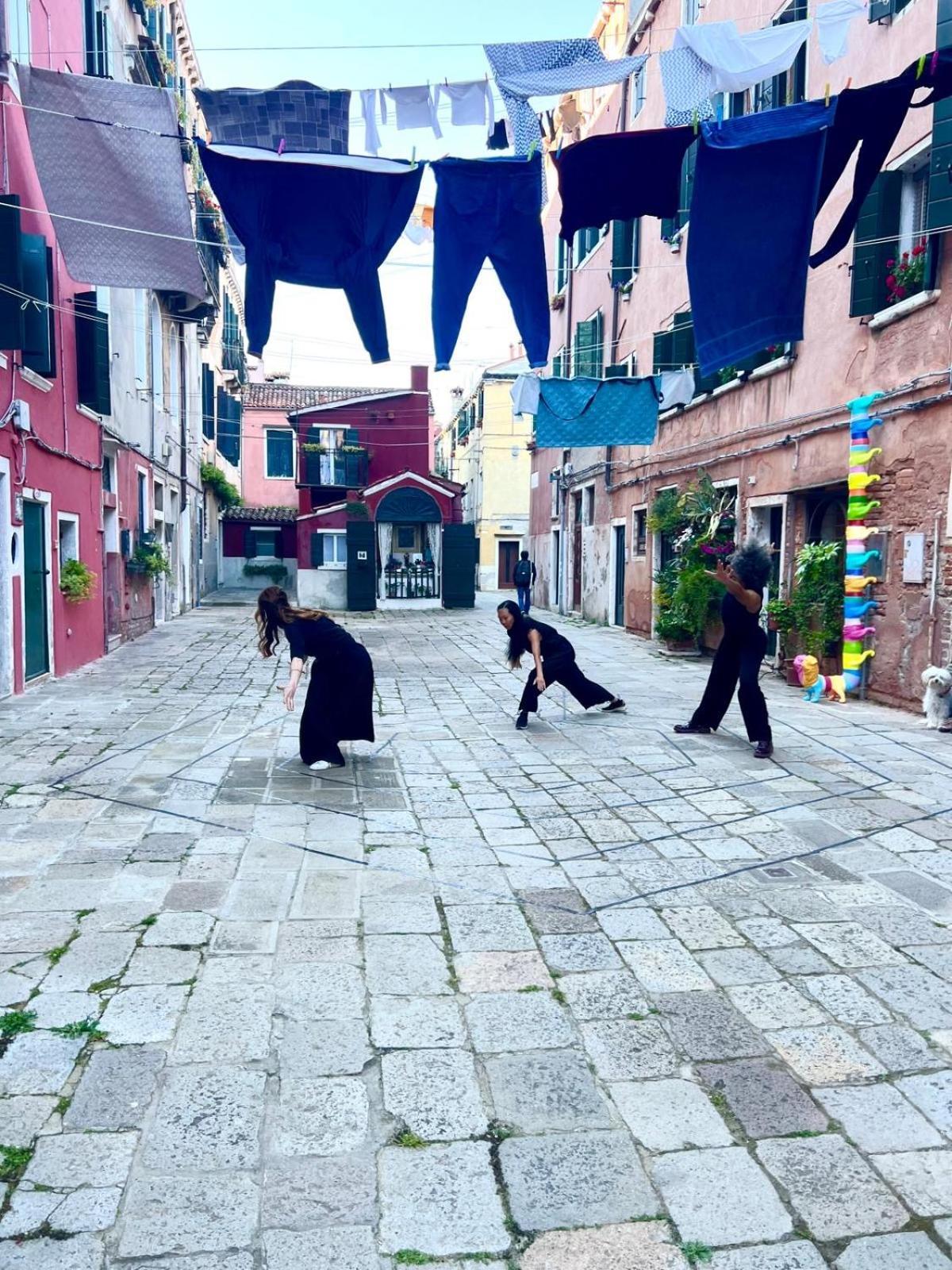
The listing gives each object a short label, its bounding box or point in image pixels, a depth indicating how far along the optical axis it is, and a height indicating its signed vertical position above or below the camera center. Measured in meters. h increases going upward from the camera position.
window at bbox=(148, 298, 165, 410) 17.55 +3.66
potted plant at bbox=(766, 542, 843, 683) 10.19 -0.42
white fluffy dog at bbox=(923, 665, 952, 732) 8.07 -1.12
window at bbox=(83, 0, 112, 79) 12.24 +6.82
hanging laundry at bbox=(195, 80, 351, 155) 7.36 +3.44
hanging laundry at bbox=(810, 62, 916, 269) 6.68 +3.17
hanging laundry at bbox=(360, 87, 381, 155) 7.68 +3.50
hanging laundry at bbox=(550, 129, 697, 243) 7.25 +3.01
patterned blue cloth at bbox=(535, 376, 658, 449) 13.98 +2.19
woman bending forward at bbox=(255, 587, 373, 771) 6.83 -0.87
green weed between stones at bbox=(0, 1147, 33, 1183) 2.42 -1.58
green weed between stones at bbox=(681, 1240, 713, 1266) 2.14 -1.57
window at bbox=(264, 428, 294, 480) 38.84 +4.17
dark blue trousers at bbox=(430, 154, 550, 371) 7.68 +2.69
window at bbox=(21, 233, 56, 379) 9.12 +2.53
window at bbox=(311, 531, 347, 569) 27.11 +0.20
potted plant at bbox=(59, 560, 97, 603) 11.66 -0.34
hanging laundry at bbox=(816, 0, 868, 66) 6.77 +3.90
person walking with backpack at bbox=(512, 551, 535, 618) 22.58 -0.43
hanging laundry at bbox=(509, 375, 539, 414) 13.91 +2.44
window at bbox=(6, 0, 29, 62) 8.97 +5.06
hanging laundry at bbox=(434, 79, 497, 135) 7.54 +3.63
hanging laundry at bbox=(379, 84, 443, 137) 7.65 +3.64
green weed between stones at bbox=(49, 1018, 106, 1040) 3.12 -1.58
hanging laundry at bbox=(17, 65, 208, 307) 7.05 +2.85
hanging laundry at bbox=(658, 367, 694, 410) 13.41 +2.48
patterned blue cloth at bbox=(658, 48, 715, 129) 6.91 +3.52
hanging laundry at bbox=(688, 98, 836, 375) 6.96 +2.62
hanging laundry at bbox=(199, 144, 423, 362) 7.41 +2.75
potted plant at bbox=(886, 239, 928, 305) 8.86 +2.76
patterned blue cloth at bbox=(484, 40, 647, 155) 7.26 +3.80
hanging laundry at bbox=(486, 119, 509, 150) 7.66 +3.41
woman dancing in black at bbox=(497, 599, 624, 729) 8.41 -0.90
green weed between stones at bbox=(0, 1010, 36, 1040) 3.13 -1.58
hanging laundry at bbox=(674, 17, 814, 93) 6.88 +3.73
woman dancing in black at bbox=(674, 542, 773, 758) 7.31 -0.62
